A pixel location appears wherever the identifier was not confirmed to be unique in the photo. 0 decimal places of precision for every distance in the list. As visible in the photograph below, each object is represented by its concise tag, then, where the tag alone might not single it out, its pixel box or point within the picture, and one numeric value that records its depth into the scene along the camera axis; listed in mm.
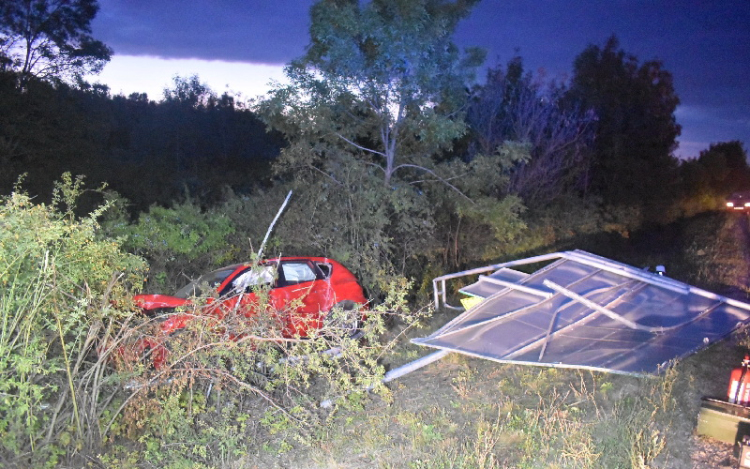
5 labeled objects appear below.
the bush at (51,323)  4293
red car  5758
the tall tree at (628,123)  23328
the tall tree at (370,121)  11547
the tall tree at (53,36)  18128
